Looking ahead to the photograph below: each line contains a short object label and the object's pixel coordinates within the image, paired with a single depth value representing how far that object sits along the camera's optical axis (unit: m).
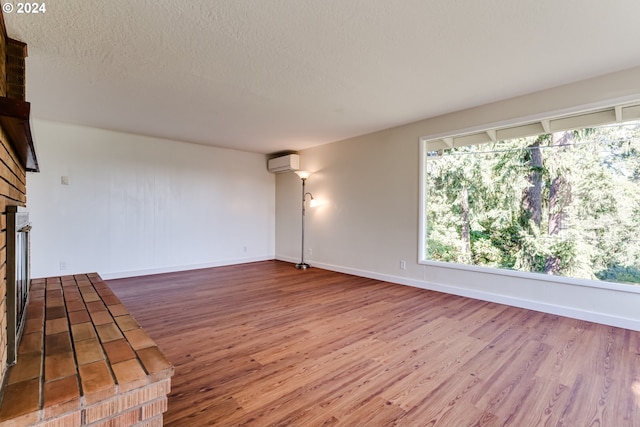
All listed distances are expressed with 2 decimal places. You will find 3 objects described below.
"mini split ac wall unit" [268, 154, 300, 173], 5.82
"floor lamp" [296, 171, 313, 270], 5.59
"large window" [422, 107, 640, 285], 2.85
